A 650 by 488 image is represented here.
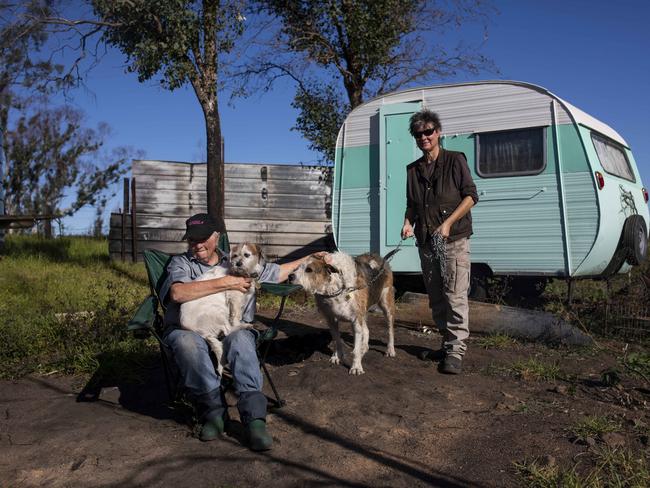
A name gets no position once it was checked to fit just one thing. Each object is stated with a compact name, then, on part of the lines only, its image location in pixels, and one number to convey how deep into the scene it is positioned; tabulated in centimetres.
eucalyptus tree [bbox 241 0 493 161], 1039
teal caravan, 653
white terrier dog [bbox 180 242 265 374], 353
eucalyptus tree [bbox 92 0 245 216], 845
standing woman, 439
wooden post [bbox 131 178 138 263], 1151
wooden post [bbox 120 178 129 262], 1148
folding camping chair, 355
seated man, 326
